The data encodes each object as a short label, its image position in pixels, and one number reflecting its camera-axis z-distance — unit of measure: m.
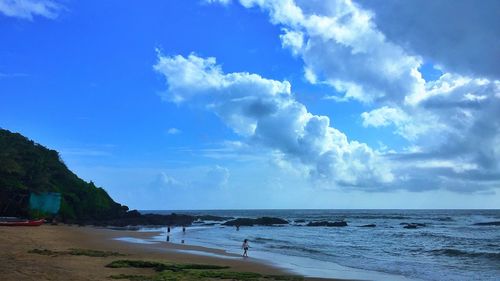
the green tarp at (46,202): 60.44
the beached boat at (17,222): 43.32
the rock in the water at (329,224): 91.25
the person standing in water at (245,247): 32.75
